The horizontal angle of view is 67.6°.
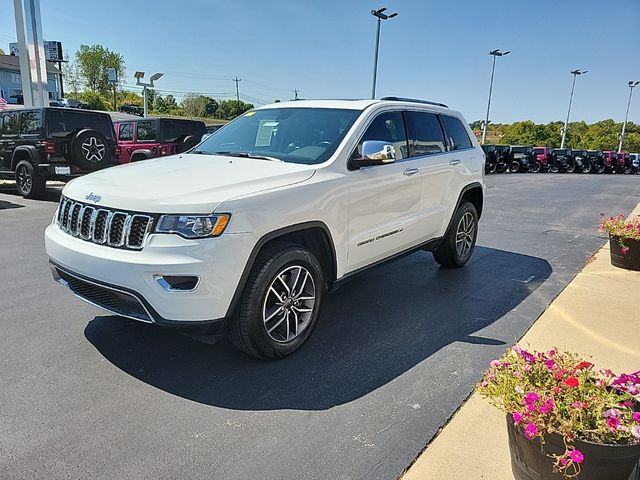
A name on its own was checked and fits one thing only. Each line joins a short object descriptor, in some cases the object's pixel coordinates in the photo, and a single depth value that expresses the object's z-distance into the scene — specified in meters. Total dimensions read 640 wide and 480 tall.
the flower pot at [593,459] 1.83
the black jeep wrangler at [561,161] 32.25
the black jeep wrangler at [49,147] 10.06
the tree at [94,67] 81.88
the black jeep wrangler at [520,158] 28.52
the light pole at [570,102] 50.56
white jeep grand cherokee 2.77
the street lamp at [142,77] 29.59
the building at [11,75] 63.53
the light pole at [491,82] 38.53
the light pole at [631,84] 56.66
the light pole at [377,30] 25.06
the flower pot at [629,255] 5.73
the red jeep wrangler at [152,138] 13.46
